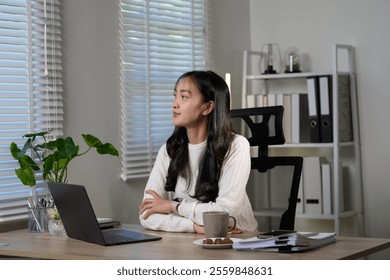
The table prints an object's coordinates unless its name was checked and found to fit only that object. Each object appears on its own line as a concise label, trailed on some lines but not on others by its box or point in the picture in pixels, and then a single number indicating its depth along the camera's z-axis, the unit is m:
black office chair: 2.97
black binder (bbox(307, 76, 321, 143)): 4.20
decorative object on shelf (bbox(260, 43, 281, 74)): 4.60
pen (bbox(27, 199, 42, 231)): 2.98
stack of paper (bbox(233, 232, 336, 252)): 2.15
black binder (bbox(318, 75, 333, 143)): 4.15
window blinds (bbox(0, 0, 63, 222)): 3.17
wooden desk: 2.11
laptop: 2.44
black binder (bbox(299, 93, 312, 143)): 4.29
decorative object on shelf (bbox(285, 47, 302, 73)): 4.38
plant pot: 2.83
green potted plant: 3.05
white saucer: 2.24
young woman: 2.80
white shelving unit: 4.06
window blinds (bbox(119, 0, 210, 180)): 3.79
